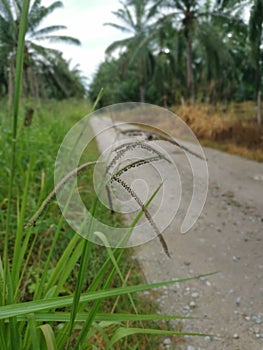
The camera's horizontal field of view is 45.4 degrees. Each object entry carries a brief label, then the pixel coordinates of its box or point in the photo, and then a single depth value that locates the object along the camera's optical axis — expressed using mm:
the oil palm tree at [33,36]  10555
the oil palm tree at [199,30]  10891
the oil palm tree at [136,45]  15539
